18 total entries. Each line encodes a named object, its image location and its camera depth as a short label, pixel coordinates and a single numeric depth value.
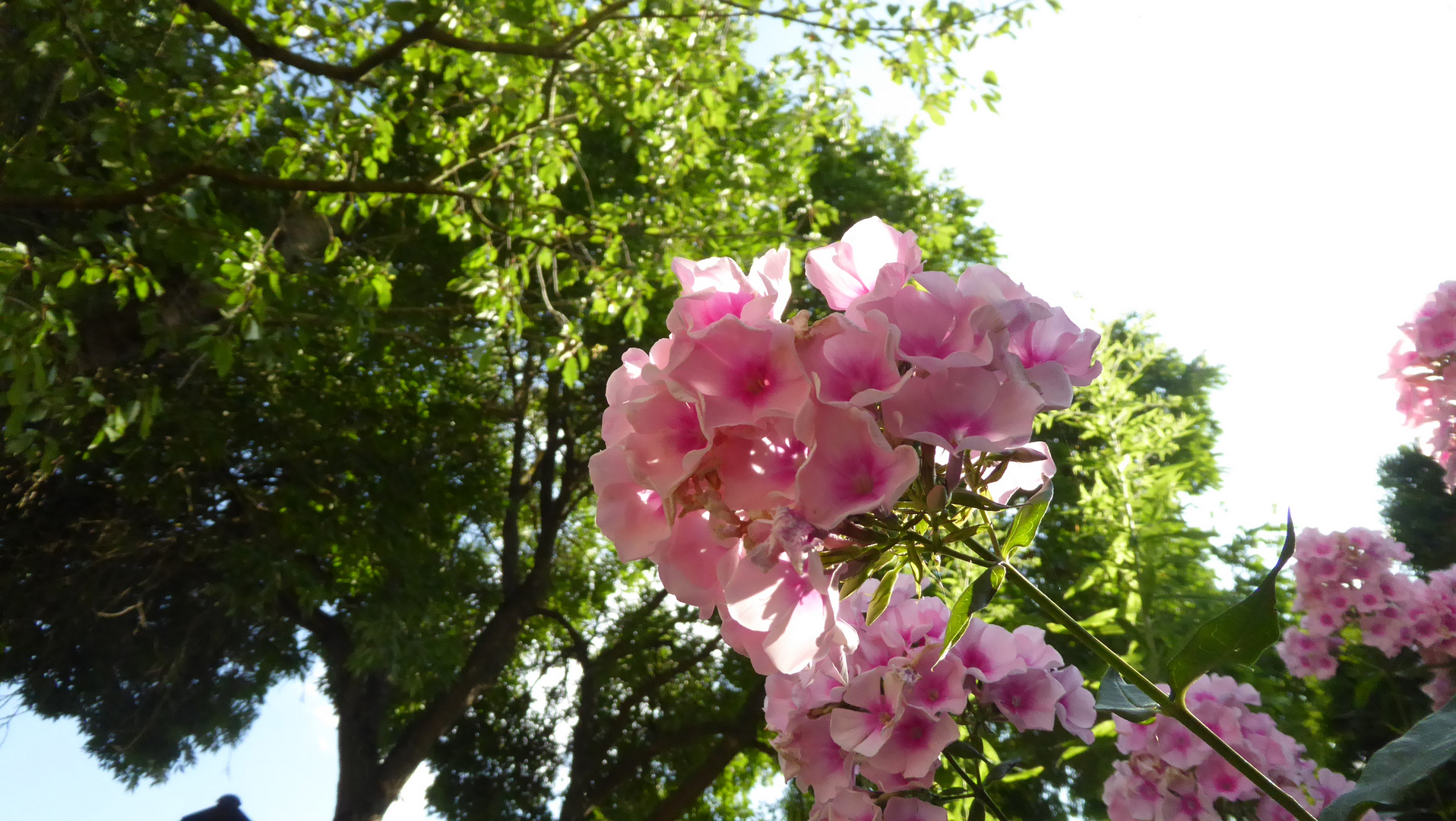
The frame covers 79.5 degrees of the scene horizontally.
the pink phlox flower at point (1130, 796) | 0.32
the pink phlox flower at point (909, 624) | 0.26
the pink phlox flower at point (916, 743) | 0.23
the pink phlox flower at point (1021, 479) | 0.20
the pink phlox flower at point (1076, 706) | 0.26
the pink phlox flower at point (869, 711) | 0.23
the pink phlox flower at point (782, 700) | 0.25
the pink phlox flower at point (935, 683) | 0.24
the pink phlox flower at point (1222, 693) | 0.35
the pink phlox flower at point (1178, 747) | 0.31
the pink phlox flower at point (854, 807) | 0.24
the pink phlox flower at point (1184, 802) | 0.31
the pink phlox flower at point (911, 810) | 0.24
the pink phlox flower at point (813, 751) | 0.25
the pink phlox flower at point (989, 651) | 0.26
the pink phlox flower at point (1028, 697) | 0.26
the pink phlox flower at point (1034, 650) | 0.26
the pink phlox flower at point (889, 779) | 0.24
